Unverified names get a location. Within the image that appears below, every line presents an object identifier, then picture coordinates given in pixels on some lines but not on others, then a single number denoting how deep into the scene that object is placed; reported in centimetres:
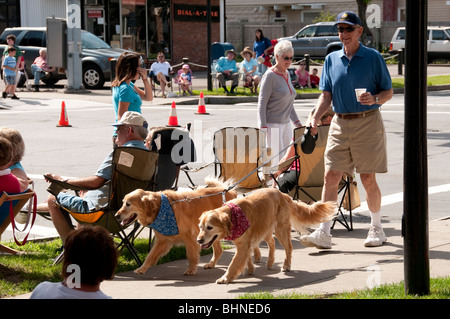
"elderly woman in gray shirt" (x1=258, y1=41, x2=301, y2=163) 977
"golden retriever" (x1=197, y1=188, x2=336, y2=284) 656
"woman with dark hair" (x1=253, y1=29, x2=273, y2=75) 2777
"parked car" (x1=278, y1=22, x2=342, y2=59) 4281
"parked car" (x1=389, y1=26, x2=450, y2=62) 4344
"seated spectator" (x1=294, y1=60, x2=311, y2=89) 2906
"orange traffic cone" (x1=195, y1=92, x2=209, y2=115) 2159
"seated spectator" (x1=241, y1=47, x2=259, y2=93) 2686
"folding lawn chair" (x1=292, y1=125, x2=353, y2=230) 920
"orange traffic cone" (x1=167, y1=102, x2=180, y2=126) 1819
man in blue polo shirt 791
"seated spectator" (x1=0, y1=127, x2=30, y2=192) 738
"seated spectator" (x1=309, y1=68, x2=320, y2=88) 2938
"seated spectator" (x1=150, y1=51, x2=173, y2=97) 2614
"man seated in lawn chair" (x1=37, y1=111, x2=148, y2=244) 756
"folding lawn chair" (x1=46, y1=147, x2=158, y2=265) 745
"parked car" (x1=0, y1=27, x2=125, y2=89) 2823
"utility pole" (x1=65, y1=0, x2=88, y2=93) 2605
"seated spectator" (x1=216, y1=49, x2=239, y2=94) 2681
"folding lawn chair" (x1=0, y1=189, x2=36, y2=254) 710
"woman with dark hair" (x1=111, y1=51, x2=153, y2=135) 899
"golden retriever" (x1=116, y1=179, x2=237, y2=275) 704
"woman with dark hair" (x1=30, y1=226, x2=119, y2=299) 391
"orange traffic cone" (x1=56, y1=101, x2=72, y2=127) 1884
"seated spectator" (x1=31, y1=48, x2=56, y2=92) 2778
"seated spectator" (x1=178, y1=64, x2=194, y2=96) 2655
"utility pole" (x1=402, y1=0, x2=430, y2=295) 579
